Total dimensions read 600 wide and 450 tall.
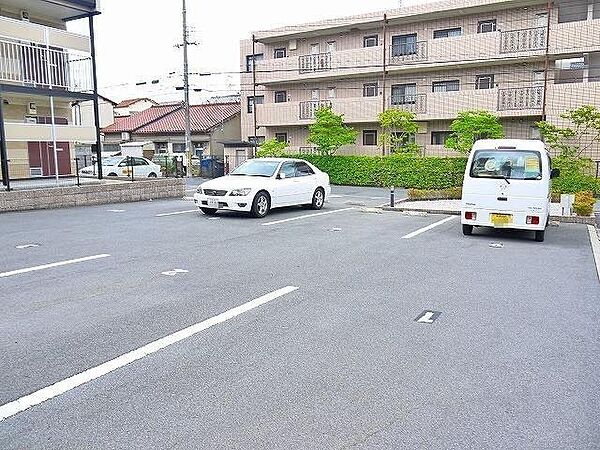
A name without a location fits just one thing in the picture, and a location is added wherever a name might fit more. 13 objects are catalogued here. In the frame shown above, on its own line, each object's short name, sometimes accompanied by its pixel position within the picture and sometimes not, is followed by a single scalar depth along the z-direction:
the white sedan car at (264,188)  11.98
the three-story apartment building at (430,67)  22.80
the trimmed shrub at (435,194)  17.05
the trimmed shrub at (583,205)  12.56
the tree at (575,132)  20.02
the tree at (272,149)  26.89
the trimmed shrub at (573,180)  19.47
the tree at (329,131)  26.27
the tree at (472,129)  22.53
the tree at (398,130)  25.02
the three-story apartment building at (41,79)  14.97
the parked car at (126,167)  26.36
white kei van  9.68
